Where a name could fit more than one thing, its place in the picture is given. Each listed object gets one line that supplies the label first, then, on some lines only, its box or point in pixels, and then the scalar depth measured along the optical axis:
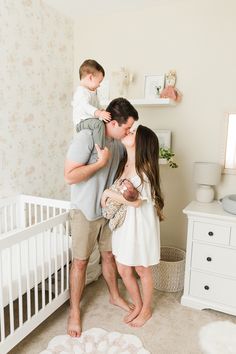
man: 1.83
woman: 1.91
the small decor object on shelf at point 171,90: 2.51
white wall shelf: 2.44
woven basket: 2.47
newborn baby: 1.86
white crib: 1.65
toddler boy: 1.87
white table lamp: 2.35
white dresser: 2.12
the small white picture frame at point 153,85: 2.61
